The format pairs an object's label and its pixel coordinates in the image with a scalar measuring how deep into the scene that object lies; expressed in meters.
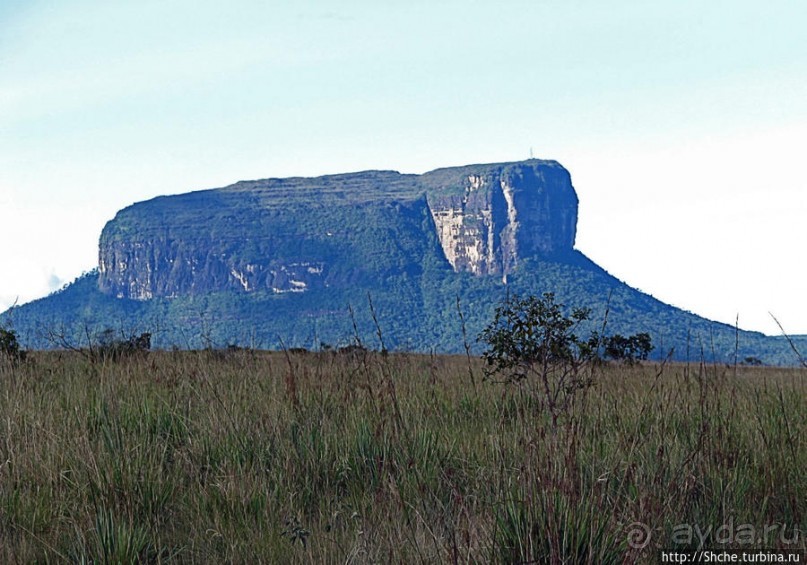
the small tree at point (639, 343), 65.25
